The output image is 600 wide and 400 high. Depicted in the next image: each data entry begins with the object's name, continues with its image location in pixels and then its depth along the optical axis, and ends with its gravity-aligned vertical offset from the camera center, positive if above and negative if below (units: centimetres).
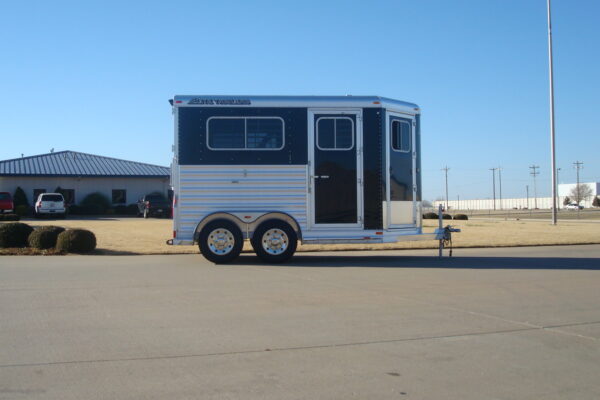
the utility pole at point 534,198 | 12244 +230
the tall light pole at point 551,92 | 3297 +644
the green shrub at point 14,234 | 1619 -63
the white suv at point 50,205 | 3794 +39
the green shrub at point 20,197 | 4339 +104
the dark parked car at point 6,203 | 3841 +54
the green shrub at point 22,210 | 4154 +9
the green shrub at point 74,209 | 4444 +11
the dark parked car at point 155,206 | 3994 +30
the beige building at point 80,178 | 4534 +262
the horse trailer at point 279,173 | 1308 +82
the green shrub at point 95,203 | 4503 +60
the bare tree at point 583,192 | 12862 +353
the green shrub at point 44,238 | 1587 -72
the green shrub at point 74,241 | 1548 -78
